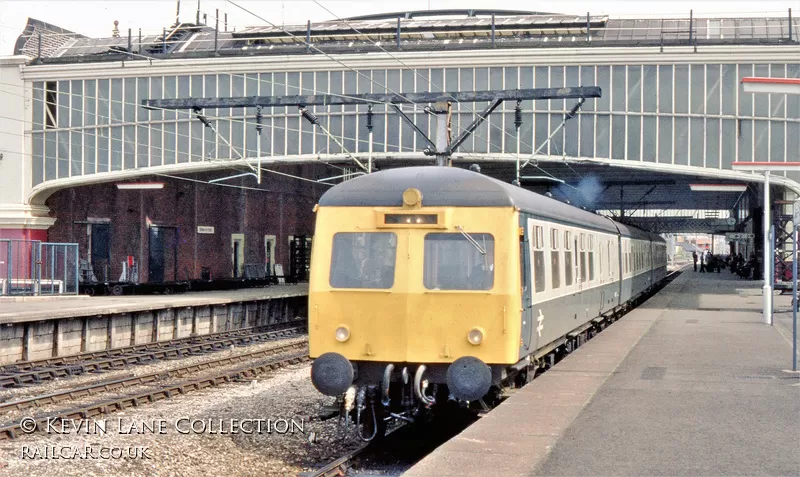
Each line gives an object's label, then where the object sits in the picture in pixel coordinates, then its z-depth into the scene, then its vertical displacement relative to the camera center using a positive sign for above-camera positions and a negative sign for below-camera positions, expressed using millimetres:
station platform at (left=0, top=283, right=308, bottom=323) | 20316 -1441
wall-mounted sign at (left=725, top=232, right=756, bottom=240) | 43844 +633
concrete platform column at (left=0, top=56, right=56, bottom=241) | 35656 +3329
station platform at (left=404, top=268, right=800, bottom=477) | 7645 -1696
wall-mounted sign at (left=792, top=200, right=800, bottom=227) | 14138 +528
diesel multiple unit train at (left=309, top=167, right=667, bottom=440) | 9945 -448
